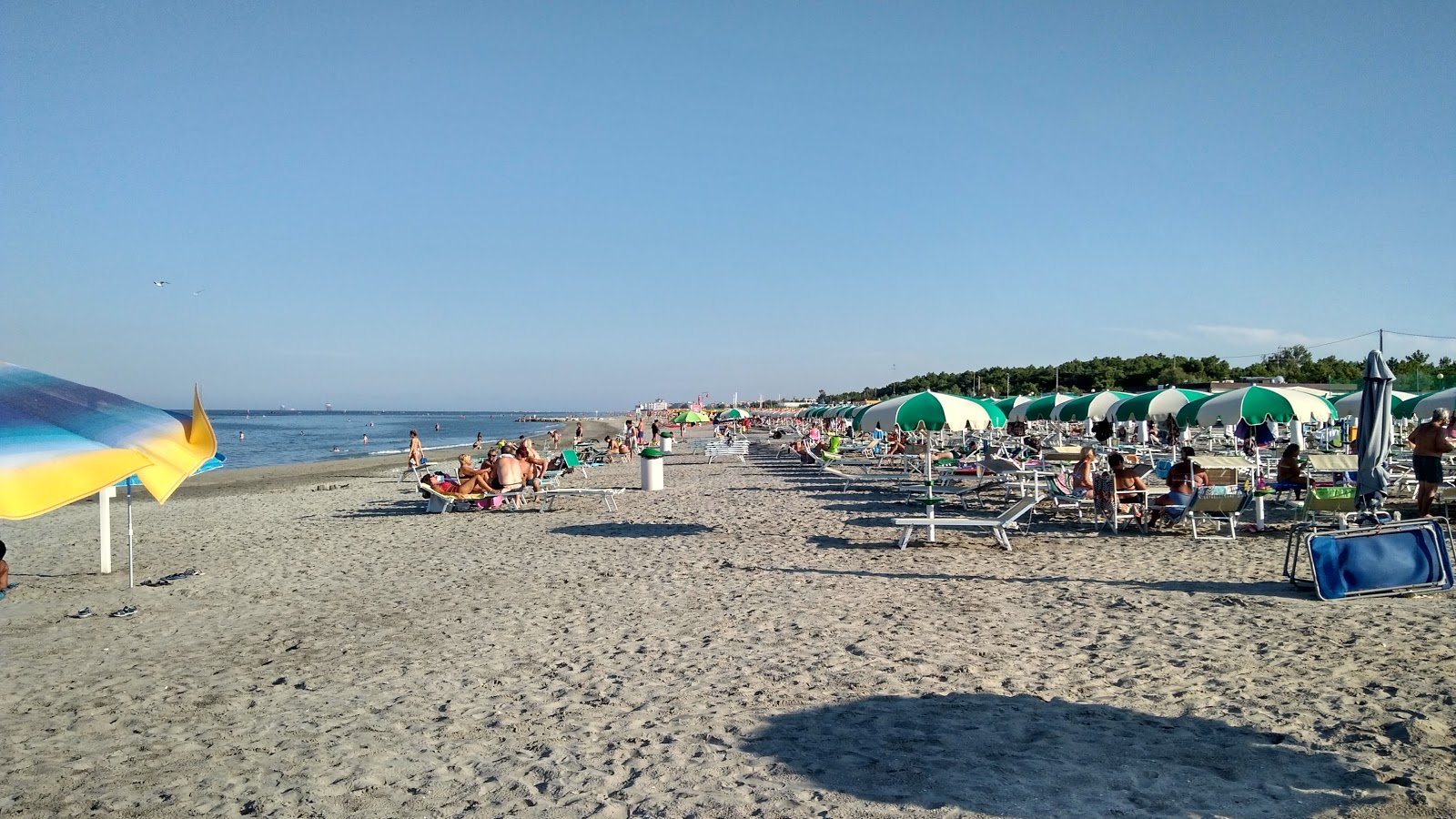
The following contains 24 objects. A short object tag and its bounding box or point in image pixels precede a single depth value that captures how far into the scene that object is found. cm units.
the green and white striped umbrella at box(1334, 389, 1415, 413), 1528
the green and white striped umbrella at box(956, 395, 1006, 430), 954
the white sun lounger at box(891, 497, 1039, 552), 848
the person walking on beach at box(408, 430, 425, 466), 1887
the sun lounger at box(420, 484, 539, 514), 1258
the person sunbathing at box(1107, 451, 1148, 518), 955
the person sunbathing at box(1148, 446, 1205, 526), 919
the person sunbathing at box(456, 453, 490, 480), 1283
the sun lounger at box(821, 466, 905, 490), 1227
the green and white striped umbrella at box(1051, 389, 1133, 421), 1880
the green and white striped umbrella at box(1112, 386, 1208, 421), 1479
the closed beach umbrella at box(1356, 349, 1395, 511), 730
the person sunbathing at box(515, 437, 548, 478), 1371
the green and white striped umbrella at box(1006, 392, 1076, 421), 2139
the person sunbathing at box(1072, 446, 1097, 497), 1008
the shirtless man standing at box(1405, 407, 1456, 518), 880
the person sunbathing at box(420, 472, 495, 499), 1260
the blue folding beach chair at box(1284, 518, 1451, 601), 589
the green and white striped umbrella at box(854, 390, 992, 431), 888
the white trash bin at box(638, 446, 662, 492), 1562
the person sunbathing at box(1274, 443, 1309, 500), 1048
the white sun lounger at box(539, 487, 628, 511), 1233
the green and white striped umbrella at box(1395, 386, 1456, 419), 1239
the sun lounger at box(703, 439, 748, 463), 2314
